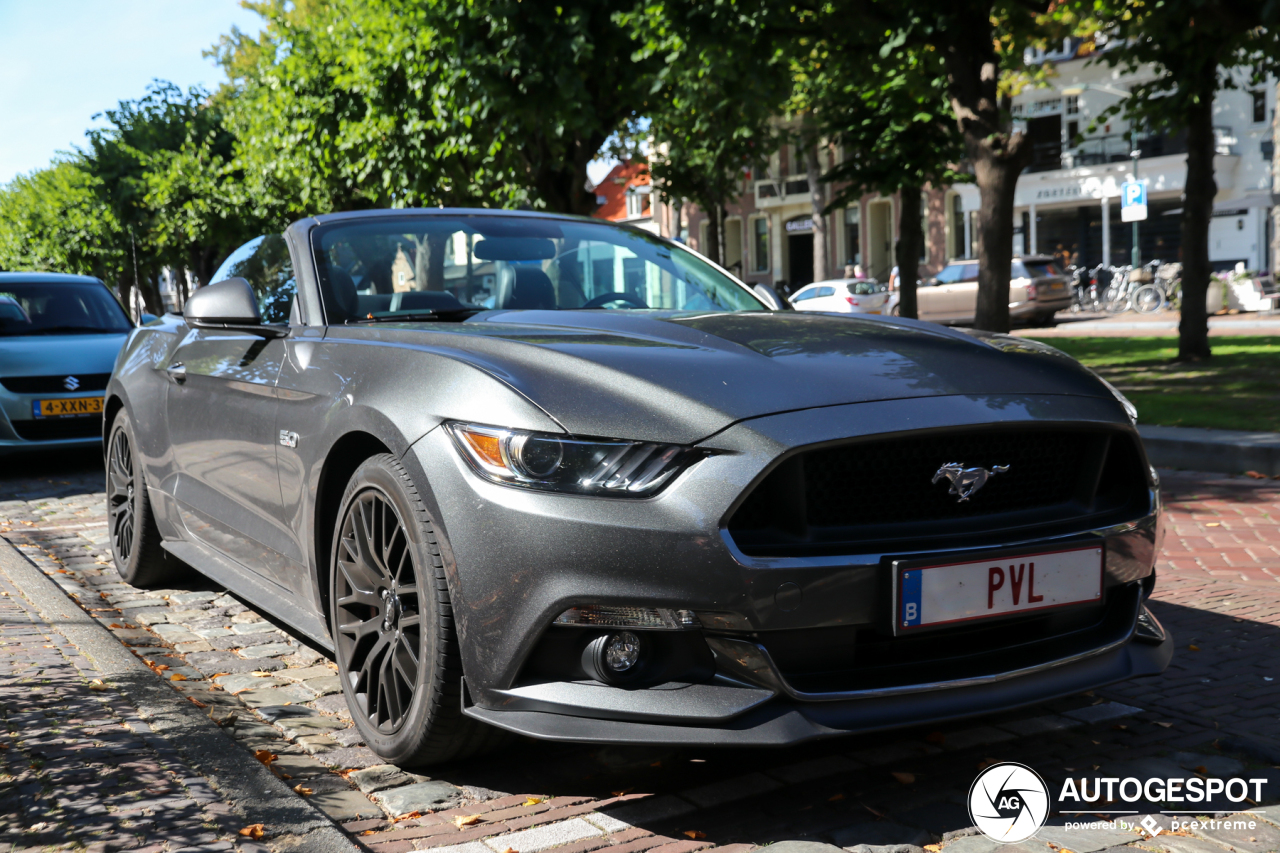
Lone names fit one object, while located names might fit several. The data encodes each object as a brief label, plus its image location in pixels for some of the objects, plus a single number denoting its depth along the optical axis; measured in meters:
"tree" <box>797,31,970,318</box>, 16.69
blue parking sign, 27.09
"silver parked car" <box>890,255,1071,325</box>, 27.91
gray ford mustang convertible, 2.64
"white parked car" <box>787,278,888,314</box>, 31.39
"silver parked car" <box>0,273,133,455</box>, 9.85
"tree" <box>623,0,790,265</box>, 12.56
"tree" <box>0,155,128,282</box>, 44.41
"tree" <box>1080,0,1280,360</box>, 13.78
